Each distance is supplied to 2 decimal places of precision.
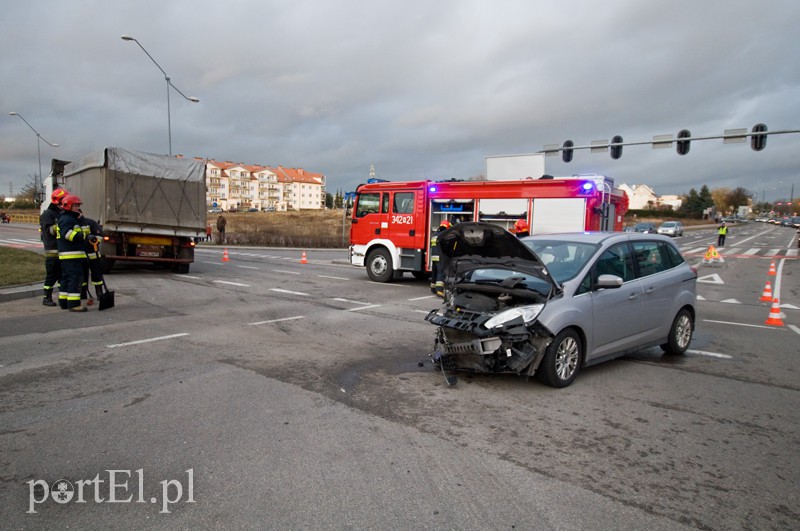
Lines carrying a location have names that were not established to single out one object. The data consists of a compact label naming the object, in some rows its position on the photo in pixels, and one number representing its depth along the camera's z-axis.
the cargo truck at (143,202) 13.47
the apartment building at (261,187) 131.88
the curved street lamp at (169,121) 24.86
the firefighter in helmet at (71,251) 8.66
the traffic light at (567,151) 25.32
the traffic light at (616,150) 24.16
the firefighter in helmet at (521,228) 12.40
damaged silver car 5.09
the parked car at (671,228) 50.07
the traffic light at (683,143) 22.44
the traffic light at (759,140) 21.02
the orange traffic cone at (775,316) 9.71
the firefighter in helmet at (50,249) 9.21
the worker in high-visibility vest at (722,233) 35.53
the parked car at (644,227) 44.53
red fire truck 12.32
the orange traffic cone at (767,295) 12.84
